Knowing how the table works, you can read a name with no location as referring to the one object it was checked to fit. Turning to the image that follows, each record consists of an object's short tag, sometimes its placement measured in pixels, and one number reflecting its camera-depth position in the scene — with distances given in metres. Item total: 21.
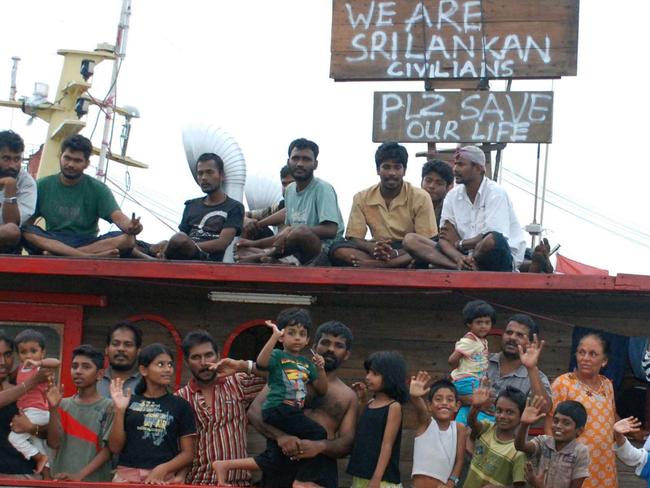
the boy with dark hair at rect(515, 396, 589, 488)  8.09
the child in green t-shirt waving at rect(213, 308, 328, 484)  8.17
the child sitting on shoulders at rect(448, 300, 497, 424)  8.63
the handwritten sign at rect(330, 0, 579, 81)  12.71
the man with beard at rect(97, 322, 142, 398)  8.73
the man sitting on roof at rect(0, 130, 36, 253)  9.69
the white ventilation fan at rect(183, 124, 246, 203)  12.11
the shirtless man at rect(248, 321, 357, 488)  8.24
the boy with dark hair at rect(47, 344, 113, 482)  8.40
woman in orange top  8.48
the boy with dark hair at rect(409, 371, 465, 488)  8.23
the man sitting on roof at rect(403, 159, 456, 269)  11.12
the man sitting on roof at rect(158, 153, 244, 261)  10.03
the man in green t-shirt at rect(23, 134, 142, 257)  9.80
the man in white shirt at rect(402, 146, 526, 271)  9.69
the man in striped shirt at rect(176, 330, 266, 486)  8.52
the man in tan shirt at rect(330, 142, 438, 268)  10.05
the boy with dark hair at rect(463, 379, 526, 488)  8.21
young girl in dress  8.14
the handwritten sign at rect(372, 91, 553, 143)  12.20
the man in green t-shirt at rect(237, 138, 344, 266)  9.73
